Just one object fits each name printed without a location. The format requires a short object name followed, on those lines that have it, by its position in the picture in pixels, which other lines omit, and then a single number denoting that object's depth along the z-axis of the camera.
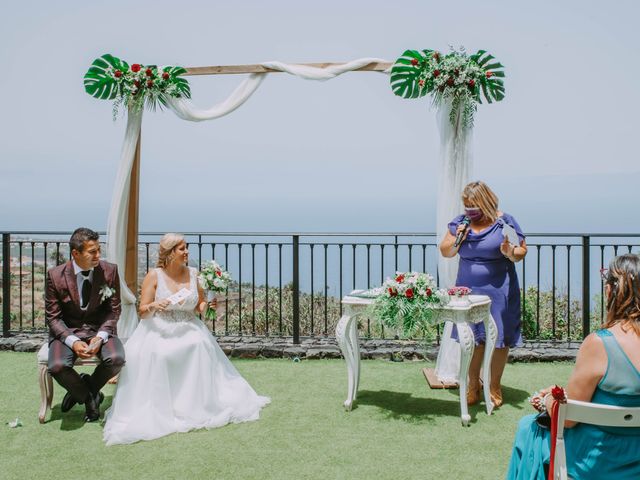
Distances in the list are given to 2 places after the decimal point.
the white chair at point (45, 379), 4.59
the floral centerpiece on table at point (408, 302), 4.38
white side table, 4.50
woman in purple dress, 4.84
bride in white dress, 4.38
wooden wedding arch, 5.95
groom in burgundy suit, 4.54
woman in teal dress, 2.40
